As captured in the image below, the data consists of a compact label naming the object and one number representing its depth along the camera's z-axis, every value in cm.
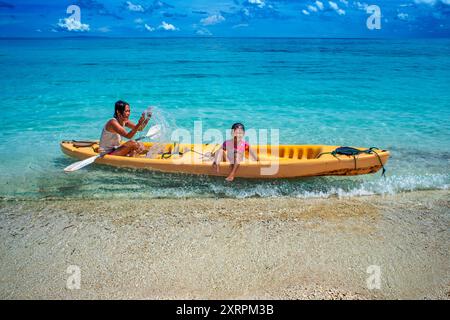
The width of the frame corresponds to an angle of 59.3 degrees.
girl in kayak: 571
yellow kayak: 559
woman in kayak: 624
